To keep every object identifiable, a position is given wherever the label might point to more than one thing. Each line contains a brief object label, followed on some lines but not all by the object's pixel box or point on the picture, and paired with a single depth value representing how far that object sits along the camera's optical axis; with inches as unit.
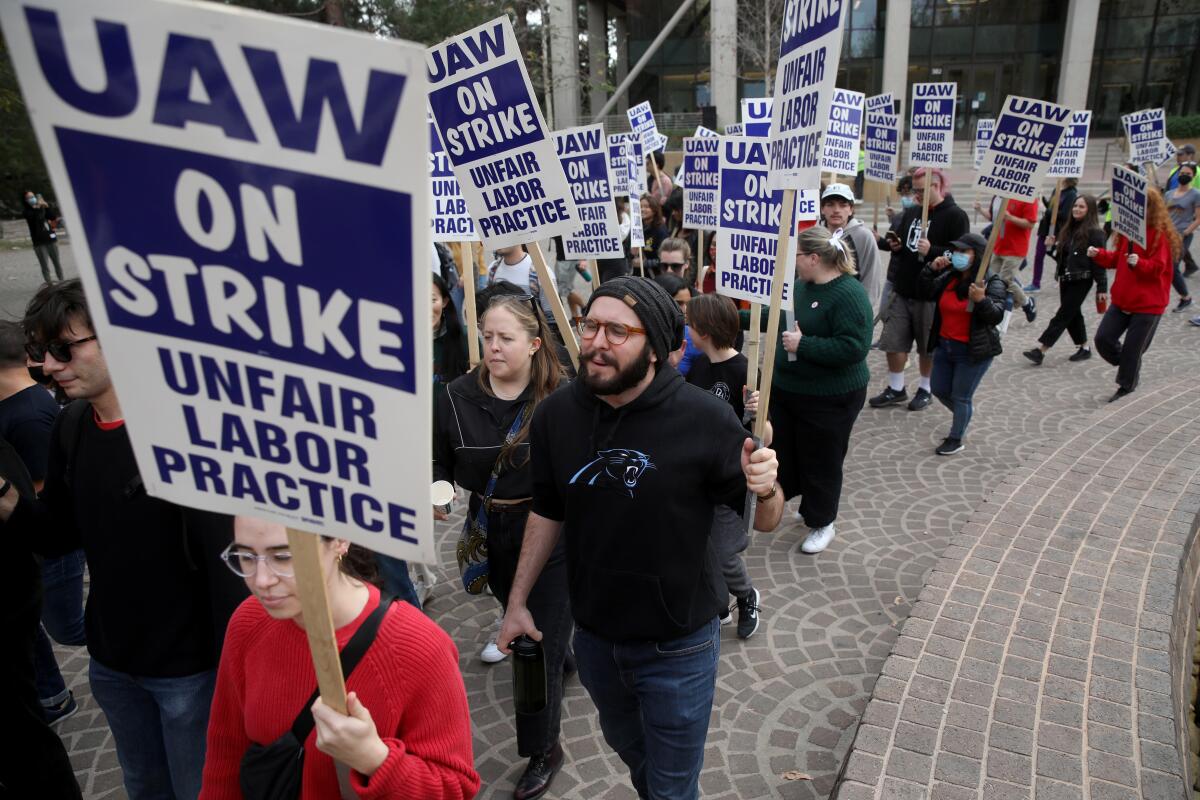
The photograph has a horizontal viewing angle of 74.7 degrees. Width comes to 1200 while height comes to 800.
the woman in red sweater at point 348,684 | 70.7
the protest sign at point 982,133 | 528.8
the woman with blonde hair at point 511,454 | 132.4
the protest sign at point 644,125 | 409.4
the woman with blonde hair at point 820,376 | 191.6
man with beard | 98.7
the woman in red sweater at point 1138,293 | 288.4
